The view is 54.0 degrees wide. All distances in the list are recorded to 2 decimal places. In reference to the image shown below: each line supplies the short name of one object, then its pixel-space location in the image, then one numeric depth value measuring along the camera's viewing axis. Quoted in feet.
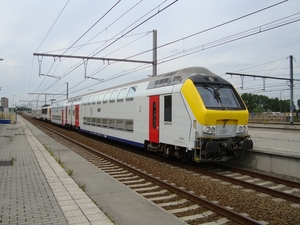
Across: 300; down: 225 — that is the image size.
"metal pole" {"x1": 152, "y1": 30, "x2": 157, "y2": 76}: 56.29
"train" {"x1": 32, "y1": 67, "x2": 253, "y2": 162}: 29.37
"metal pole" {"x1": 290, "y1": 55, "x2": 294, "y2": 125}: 101.06
